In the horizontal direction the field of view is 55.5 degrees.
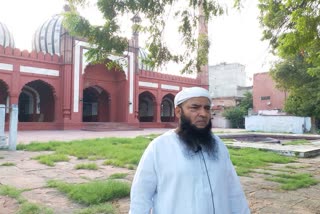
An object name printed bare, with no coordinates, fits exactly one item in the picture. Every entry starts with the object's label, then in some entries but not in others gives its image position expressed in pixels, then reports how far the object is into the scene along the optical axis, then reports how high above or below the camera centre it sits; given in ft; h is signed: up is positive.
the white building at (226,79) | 122.42 +15.43
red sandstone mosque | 53.83 +6.61
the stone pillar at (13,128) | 23.09 -0.85
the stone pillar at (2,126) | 23.53 -0.71
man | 4.82 -0.91
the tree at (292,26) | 12.32 +4.13
